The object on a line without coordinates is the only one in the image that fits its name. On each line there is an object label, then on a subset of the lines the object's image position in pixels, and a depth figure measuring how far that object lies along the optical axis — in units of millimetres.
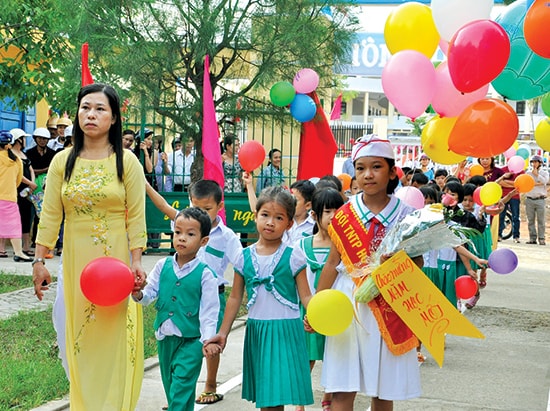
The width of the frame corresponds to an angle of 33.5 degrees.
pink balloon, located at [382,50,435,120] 5676
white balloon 5457
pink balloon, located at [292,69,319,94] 10516
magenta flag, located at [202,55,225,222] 9406
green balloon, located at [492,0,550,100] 5445
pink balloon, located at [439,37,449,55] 6046
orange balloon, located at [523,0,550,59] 4902
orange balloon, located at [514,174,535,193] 10438
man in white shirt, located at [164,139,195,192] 13317
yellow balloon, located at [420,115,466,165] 5969
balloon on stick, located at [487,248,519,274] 7621
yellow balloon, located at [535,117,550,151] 6492
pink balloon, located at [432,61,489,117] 5621
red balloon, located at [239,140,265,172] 9000
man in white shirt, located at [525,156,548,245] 19728
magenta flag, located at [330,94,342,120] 15418
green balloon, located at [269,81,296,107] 10320
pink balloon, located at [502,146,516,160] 11383
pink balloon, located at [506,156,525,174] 11461
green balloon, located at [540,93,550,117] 6204
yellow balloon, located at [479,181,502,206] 9125
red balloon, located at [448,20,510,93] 4988
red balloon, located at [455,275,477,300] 8148
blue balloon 10617
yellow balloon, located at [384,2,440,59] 5906
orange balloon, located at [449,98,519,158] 5090
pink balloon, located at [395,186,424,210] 7077
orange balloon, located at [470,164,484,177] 11949
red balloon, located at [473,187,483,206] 9452
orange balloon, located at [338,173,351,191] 10288
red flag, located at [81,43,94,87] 7660
